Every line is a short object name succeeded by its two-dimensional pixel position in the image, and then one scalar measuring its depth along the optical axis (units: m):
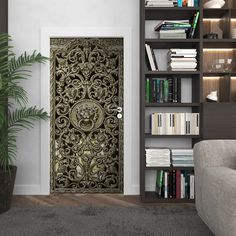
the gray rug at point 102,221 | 3.10
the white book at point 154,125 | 4.26
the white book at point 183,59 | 4.23
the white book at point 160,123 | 4.26
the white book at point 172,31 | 4.24
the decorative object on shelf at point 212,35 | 4.23
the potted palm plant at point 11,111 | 3.78
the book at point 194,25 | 4.23
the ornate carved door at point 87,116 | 4.68
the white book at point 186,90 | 4.59
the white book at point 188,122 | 4.25
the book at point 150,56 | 4.30
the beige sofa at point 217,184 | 2.23
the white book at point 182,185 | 4.28
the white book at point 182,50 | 4.22
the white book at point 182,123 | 4.25
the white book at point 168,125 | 4.26
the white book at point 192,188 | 4.25
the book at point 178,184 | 4.26
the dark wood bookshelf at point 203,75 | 4.11
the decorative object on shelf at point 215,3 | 4.23
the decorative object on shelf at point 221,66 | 4.29
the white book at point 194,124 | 4.25
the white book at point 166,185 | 4.27
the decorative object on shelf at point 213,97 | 4.27
